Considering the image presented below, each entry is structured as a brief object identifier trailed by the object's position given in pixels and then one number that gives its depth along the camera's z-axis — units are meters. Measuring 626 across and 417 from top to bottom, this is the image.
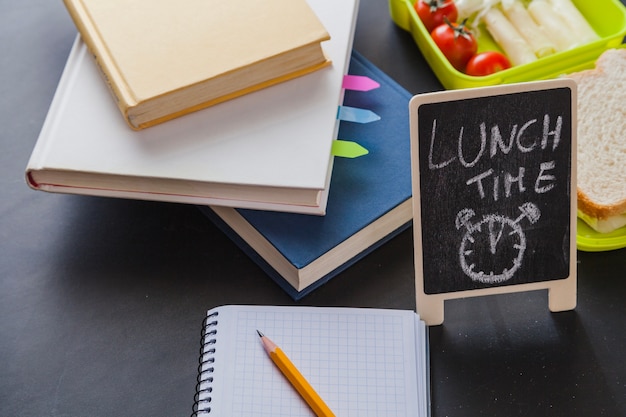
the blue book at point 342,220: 1.08
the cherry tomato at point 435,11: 1.38
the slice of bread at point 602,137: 1.13
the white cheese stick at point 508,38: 1.34
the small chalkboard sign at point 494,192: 0.96
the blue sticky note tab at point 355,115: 1.19
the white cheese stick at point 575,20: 1.35
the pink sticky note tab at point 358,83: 1.24
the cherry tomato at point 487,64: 1.31
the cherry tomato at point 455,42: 1.33
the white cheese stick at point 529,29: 1.35
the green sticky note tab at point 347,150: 1.14
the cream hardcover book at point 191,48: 1.13
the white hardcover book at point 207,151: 1.09
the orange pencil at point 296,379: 0.95
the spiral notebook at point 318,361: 0.96
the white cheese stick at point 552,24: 1.35
